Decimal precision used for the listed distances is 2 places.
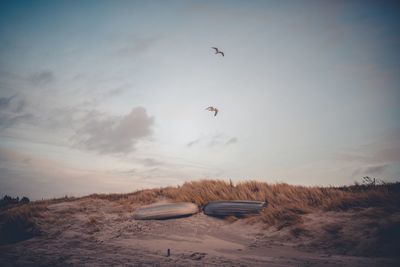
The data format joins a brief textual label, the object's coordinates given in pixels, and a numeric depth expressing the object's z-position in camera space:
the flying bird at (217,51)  13.12
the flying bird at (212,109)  12.61
